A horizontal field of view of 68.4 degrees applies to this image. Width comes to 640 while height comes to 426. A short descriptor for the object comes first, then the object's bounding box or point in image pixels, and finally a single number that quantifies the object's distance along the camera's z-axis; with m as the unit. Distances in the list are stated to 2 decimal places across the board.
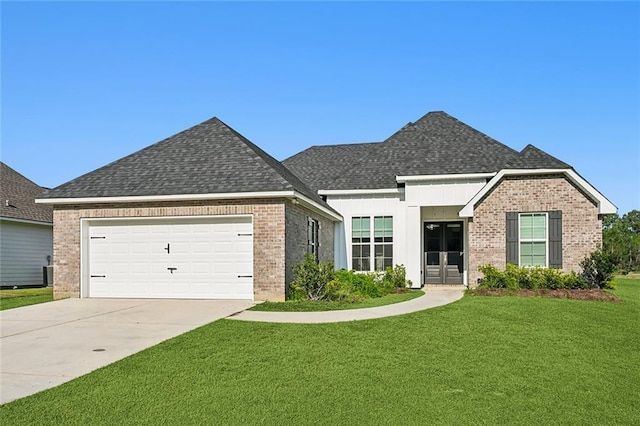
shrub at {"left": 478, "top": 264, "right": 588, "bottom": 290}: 14.70
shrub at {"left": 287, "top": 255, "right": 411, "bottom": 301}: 13.17
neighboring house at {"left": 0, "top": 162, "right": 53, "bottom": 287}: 19.50
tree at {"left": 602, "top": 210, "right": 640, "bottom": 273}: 33.41
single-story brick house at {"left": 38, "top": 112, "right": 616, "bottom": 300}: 13.27
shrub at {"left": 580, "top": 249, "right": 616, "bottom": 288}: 14.72
